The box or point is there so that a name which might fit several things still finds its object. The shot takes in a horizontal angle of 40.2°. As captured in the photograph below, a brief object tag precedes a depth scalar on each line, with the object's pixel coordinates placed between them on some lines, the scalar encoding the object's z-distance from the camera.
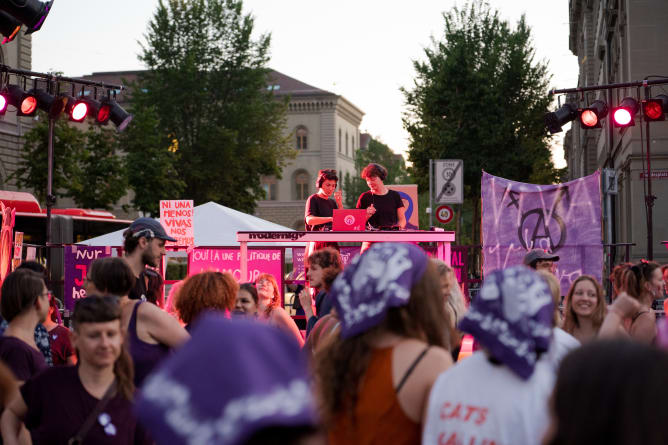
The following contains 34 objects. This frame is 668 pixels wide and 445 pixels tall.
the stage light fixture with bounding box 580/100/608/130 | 13.62
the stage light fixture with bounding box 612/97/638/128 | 13.13
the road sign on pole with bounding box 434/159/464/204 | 16.31
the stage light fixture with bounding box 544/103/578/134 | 14.00
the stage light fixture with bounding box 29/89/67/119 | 13.82
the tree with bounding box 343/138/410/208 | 81.31
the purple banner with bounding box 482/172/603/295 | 11.22
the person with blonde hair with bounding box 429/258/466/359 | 5.54
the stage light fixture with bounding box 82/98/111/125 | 14.65
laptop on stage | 9.47
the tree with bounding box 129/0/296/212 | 46.66
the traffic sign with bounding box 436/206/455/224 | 20.36
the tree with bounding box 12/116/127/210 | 33.22
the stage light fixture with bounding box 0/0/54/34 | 9.43
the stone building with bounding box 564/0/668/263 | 21.53
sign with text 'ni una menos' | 14.84
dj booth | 9.18
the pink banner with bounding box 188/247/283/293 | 13.17
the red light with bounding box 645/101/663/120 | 12.55
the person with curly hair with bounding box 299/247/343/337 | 6.11
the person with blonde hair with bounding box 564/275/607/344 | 5.54
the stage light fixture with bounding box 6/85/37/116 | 13.48
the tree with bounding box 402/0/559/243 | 35.72
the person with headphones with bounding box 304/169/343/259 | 9.79
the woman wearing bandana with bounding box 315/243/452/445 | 2.82
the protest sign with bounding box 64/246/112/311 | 13.39
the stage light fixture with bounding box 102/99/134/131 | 14.95
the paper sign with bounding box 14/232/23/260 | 14.95
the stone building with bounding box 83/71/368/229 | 80.81
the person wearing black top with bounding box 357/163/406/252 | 9.95
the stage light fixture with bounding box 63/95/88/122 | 14.31
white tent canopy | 17.02
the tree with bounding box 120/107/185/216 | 39.50
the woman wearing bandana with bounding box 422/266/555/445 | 2.59
